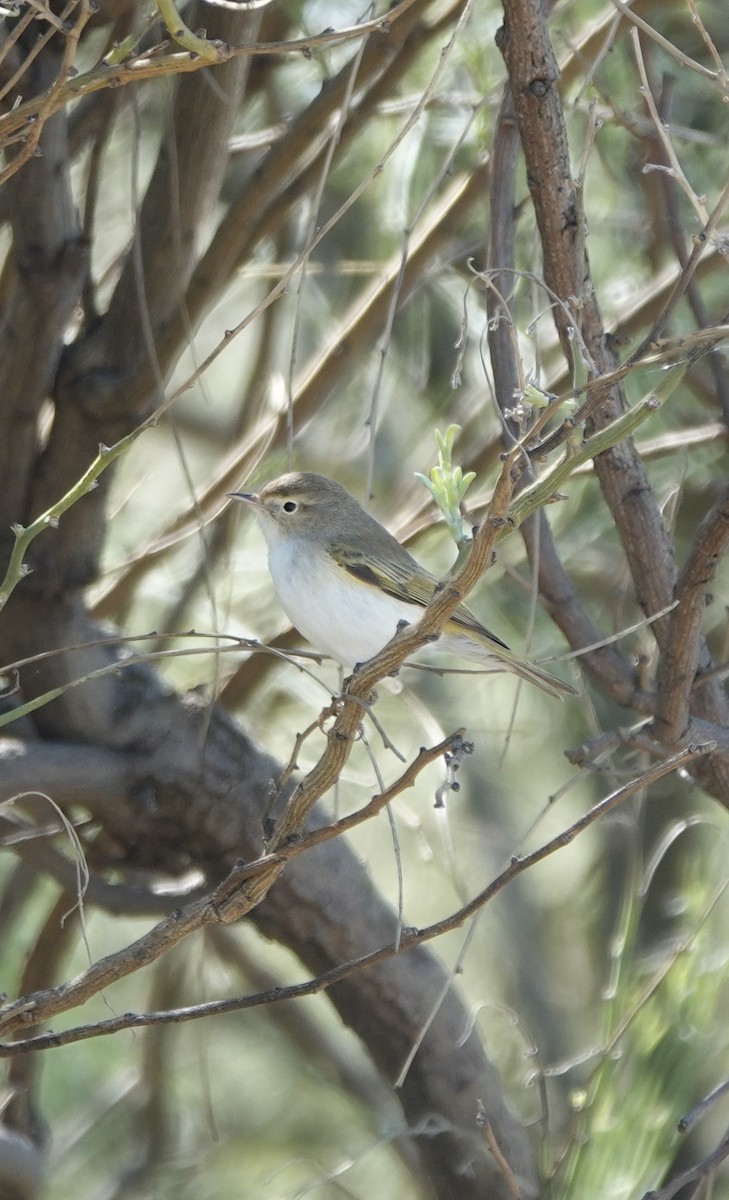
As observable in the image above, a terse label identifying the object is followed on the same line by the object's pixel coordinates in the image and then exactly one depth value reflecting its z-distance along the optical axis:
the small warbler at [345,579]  5.92
